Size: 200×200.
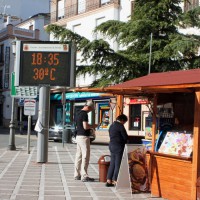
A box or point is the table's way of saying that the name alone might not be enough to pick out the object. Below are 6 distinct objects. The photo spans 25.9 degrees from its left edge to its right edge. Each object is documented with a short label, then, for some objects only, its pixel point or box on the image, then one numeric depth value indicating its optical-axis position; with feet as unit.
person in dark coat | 29.94
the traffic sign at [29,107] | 54.13
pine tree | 54.44
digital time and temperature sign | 43.19
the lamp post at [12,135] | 58.80
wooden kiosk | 24.85
